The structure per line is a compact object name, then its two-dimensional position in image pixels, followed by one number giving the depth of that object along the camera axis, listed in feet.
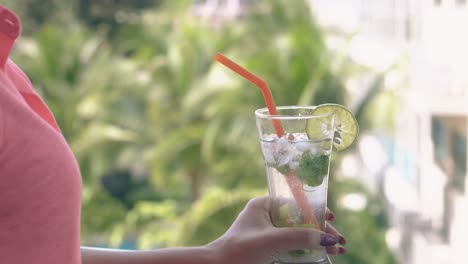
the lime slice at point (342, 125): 3.79
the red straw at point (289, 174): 3.63
